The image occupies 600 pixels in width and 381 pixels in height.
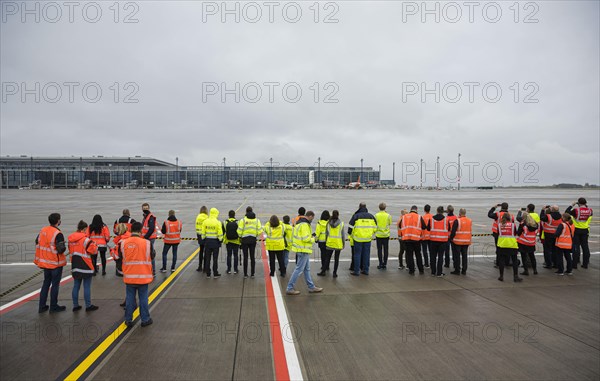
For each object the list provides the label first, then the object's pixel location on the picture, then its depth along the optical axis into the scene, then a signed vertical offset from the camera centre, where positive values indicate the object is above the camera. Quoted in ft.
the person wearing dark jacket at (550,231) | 33.17 -5.19
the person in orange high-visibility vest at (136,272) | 19.69 -5.40
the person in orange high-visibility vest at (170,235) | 31.99 -5.13
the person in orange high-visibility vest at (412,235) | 31.50 -5.21
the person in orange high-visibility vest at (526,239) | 30.96 -5.60
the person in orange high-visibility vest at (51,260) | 21.66 -5.10
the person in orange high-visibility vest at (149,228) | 29.53 -4.10
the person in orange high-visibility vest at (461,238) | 30.94 -5.42
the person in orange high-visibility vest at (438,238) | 31.07 -5.35
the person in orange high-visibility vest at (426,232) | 31.91 -4.98
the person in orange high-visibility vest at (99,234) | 28.64 -4.58
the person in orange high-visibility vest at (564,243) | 31.50 -6.02
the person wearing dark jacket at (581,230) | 34.00 -5.19
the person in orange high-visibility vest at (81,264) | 21.69 -5.42
